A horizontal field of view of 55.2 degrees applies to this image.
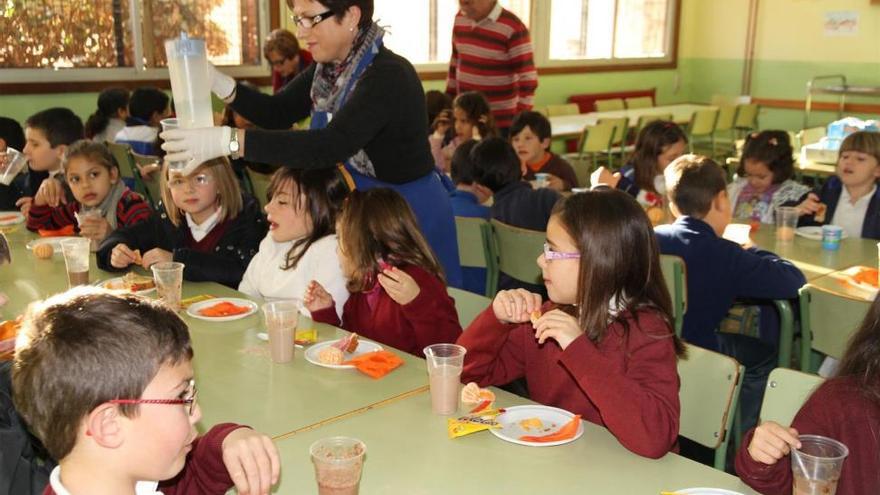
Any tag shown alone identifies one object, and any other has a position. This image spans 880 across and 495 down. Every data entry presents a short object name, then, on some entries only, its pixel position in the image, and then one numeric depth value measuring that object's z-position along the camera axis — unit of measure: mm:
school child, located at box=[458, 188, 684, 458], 1886
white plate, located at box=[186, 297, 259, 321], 2698
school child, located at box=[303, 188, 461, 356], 2641
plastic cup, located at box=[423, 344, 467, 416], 1963
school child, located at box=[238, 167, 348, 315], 3037
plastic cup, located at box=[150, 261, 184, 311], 2725
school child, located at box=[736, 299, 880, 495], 1649
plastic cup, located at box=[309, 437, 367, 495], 1542
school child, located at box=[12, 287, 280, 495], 1351
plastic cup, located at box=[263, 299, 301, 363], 2311
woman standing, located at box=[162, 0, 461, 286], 2691
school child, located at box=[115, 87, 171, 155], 6531
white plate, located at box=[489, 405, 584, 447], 1865
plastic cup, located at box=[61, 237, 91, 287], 2909
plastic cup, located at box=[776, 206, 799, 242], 4125
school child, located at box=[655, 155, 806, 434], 3336
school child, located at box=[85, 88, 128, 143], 6707
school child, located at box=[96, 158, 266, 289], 3248
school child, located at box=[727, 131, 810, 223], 4656
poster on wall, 11195
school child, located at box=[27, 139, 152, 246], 4082
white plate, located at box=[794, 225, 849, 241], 4166
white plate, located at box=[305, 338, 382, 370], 2348
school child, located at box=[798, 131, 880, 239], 4488
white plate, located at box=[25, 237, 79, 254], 3572
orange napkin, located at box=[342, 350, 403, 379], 2236
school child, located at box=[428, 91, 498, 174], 6023
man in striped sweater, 6461
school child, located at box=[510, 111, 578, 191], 5672
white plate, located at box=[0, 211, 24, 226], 4137
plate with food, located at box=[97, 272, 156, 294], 2982
